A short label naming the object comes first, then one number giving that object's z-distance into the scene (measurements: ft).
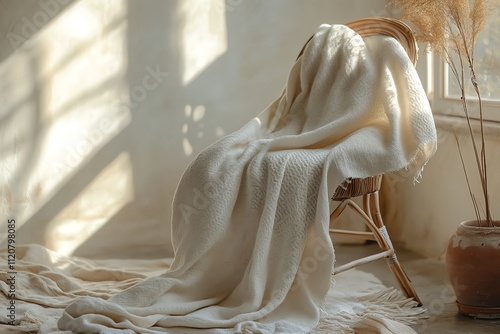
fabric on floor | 8.65
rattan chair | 8.98
